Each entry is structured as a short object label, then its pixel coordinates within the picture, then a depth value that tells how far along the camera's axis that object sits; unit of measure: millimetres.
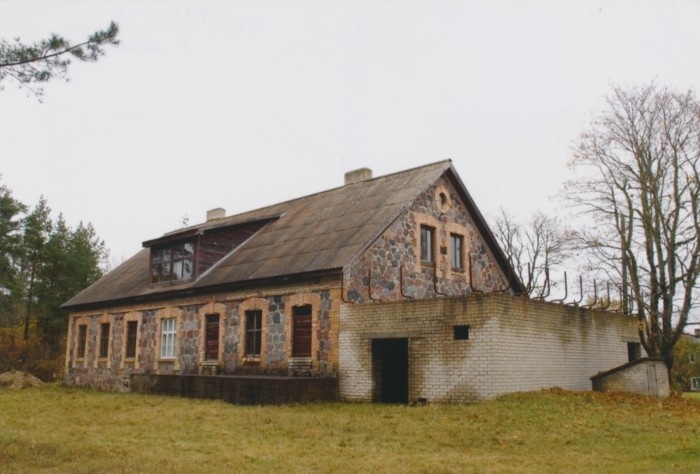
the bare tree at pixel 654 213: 21422
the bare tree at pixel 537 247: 37375
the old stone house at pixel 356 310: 15195
